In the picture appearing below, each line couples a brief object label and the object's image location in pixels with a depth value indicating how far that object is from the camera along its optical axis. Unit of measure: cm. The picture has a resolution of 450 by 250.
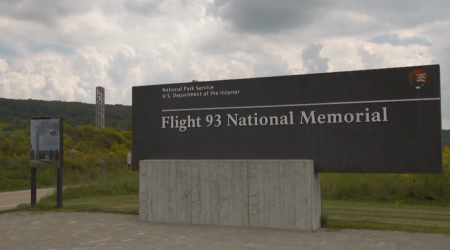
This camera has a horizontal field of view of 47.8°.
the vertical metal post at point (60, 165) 1354
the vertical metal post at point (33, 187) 1410
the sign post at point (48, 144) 1360
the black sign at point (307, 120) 985
